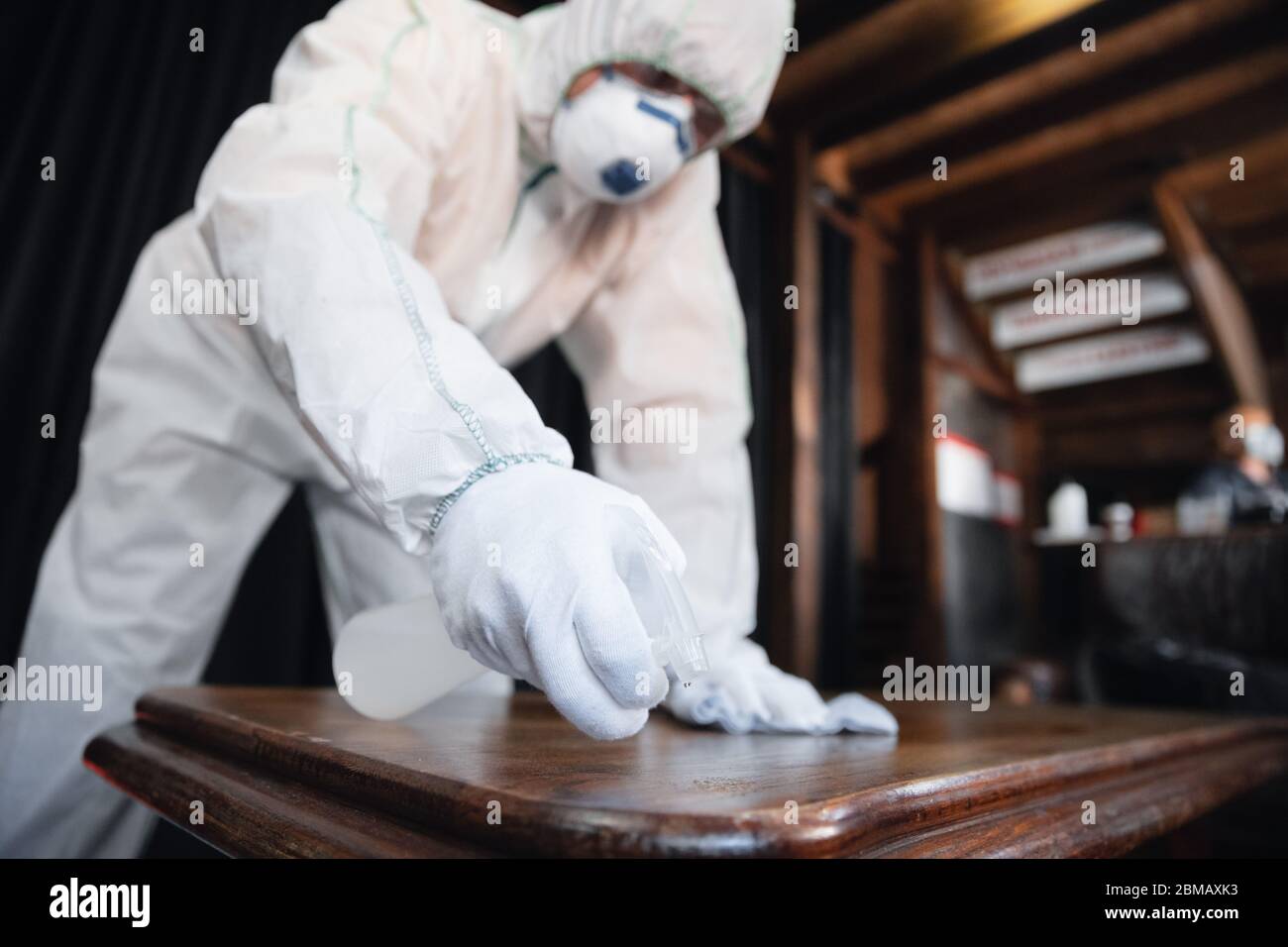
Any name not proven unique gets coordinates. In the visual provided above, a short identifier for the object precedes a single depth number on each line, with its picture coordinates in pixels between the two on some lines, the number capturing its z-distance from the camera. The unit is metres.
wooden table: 0.34
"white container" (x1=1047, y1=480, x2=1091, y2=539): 4.78
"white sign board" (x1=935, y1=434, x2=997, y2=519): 4.32
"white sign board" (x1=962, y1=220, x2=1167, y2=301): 4.00
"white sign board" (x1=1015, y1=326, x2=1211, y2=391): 4.56
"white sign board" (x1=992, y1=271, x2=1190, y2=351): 4.63
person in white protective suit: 0.49
